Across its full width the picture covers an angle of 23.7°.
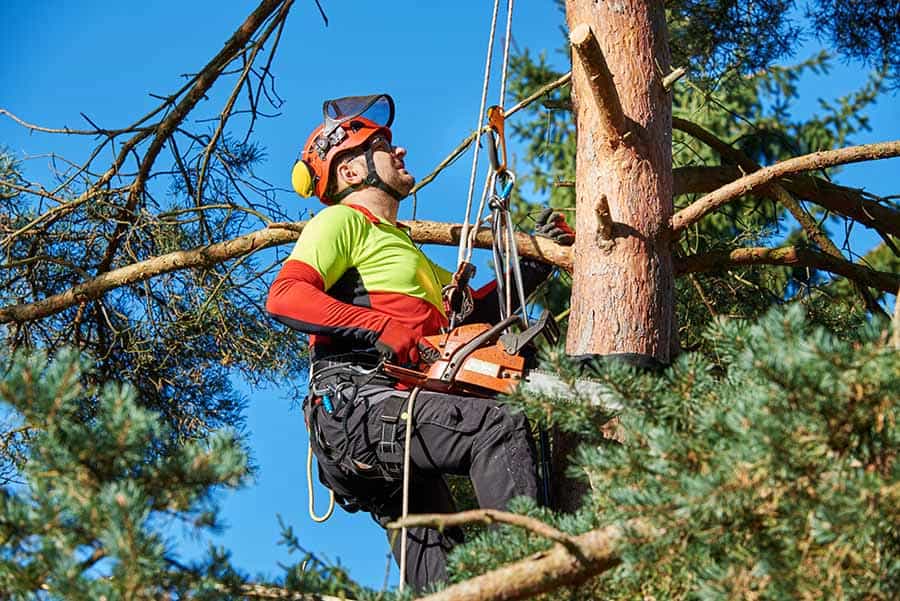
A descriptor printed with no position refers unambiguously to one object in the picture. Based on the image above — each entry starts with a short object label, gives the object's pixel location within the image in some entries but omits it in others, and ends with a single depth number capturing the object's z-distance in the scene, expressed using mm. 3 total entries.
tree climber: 6068
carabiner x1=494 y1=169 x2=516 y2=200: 6828
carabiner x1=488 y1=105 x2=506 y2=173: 6873
